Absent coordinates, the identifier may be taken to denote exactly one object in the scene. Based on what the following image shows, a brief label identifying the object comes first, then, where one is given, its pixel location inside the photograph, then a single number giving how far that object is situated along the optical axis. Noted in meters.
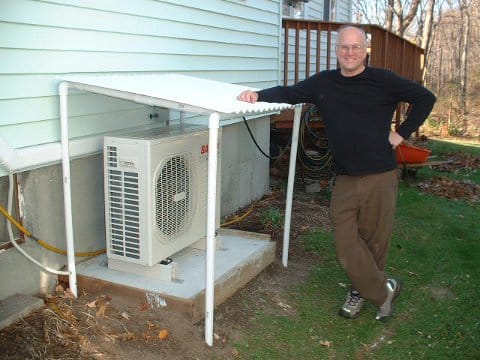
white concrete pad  3.67
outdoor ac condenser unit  3.54
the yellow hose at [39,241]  3.29
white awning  3.04
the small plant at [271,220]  5.88
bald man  3.52
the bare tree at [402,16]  18.36
